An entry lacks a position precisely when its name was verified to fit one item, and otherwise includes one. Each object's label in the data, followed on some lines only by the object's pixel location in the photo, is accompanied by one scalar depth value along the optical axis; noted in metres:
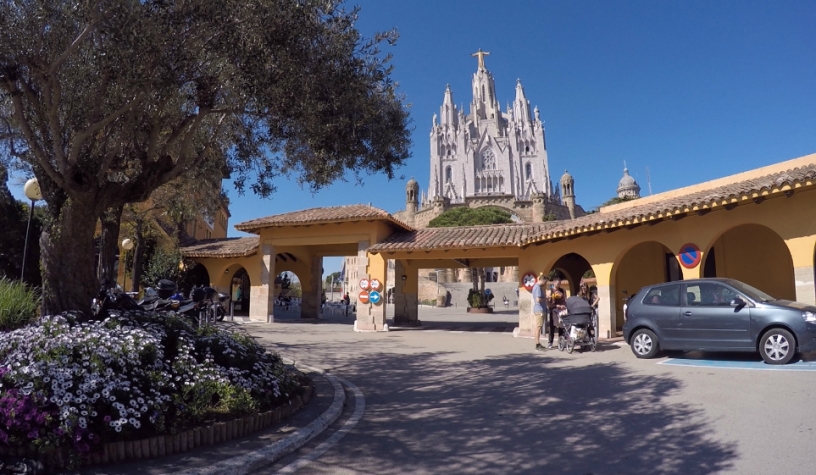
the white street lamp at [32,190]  9.51
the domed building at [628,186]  78.25
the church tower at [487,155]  108.44
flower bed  3.87
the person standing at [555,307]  12.38
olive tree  6.24
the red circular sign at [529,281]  15.92
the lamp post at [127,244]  16.82
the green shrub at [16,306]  6.86
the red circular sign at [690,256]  11.72
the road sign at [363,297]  18.10
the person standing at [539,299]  12.09
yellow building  10.32
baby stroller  11.12
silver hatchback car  8.14
